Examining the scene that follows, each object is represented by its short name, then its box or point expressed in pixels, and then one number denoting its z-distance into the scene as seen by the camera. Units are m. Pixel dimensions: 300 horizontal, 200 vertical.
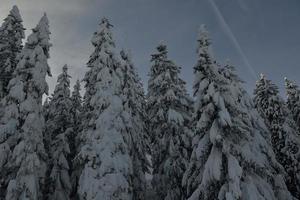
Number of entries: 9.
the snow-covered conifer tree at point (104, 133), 22.21
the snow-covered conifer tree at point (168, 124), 25.98
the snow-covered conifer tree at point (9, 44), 28.14
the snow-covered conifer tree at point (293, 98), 40.51
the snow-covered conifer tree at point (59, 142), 31.97
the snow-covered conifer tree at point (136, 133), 26.98
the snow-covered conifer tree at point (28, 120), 22.69
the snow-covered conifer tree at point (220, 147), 16.33
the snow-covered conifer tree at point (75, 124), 32.16
